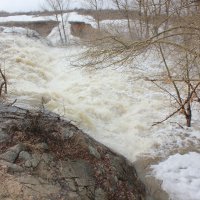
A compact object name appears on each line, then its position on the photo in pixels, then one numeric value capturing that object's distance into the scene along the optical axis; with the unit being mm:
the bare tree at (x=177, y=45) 4939
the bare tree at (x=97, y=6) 14944
